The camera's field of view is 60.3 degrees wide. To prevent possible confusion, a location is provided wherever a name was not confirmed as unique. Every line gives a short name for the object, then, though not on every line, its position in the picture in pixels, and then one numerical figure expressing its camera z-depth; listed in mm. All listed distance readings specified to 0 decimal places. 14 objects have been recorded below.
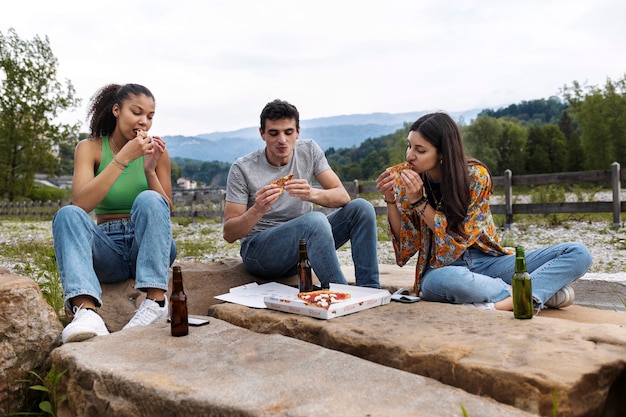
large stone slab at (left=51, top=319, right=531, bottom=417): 1562
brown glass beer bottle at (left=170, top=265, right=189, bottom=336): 2396
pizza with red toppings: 2564
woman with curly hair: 2688
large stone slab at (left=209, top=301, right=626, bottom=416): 1668
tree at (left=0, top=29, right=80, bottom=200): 26125
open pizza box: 2531
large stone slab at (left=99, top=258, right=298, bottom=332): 3276
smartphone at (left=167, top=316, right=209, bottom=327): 2545
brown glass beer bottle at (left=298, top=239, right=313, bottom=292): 2998
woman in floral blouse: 2895
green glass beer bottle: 2299
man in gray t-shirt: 3205
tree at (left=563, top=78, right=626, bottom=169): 39188
